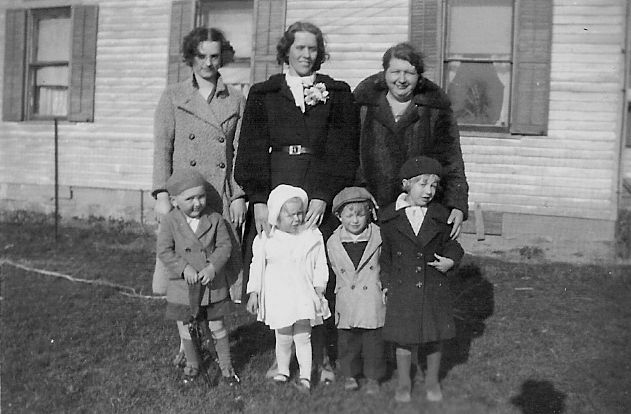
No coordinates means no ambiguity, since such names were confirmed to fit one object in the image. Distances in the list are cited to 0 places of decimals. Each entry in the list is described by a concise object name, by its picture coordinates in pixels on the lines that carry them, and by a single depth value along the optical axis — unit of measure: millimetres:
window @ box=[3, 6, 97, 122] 8406
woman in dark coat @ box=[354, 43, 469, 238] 3258
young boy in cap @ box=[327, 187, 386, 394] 3193
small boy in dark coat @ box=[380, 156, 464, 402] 3070
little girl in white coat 3188
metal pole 7132
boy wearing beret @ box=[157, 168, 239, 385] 3270
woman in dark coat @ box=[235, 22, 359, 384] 3277
